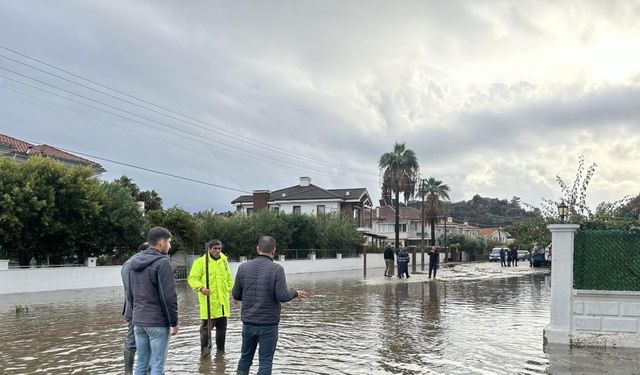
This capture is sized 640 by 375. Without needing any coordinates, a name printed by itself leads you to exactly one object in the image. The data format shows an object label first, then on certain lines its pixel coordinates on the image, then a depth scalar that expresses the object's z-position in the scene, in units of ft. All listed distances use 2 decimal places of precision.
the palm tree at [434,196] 216.33
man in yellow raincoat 26.84
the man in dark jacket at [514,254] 169.96
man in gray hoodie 18.37
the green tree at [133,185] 148.17
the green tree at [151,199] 154.88
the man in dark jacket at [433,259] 92.60
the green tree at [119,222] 82.12
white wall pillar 31.45
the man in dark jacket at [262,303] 19.24
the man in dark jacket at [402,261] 91.04
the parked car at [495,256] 225.15
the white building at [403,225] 265.75
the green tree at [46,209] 70.54
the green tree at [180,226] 98.22
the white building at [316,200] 203.41
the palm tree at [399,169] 173.06
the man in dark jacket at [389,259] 94.43
